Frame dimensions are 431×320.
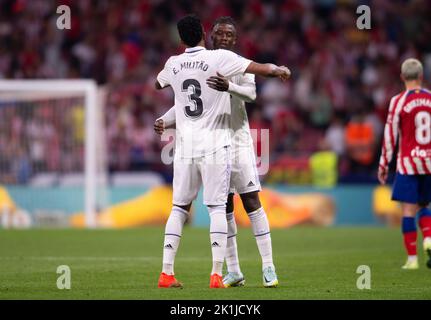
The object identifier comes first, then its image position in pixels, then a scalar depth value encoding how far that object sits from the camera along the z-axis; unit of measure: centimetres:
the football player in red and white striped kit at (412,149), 2356
